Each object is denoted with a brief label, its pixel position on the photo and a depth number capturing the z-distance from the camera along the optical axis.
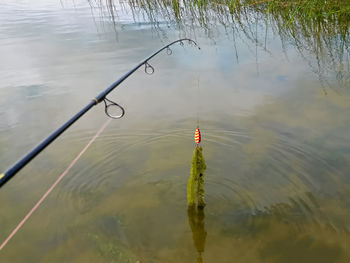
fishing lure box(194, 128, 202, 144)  2.22
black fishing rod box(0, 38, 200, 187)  1.46
